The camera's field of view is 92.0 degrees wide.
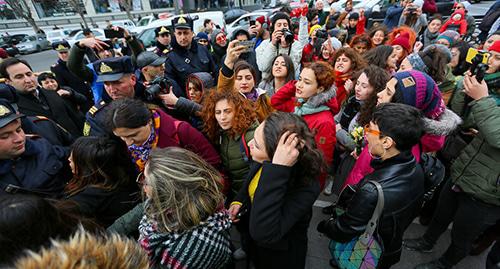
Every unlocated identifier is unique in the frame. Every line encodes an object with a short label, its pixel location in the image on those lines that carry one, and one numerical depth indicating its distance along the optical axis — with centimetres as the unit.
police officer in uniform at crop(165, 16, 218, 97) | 390
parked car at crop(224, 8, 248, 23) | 1939
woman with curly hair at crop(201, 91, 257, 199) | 224
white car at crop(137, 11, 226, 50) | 1061
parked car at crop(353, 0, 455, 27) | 881
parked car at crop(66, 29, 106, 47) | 1648
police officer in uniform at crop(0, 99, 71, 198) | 166
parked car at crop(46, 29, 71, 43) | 1972
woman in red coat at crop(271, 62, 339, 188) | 233
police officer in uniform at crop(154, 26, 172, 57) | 505
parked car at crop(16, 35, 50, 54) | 1902
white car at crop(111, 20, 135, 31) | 1906
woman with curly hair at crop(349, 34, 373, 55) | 445
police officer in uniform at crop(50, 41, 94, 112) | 438
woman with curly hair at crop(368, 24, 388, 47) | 462
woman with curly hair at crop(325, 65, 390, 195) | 243
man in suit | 284
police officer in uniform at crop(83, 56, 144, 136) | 220
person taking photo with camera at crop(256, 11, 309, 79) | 381
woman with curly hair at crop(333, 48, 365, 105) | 328
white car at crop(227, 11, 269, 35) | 1398
